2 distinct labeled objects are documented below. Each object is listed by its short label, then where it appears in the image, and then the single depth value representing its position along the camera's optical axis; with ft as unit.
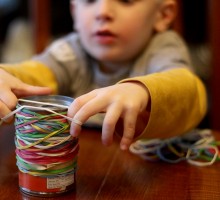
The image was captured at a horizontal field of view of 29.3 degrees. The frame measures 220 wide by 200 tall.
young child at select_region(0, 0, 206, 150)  1.69
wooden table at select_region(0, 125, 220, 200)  1.76
